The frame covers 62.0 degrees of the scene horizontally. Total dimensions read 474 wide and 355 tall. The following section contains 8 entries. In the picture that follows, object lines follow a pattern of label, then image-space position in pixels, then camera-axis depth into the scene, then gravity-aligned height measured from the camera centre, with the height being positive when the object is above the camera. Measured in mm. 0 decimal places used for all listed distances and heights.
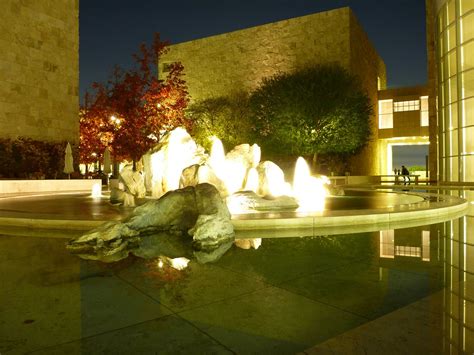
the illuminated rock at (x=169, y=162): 11359 +494
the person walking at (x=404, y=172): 27991 +362
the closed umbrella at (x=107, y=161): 20231 +973
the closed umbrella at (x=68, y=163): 18141 +793
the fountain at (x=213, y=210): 5523 -639
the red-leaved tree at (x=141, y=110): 26109 +4688
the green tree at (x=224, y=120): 33406 +5181
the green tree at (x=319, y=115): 25703 +4156
